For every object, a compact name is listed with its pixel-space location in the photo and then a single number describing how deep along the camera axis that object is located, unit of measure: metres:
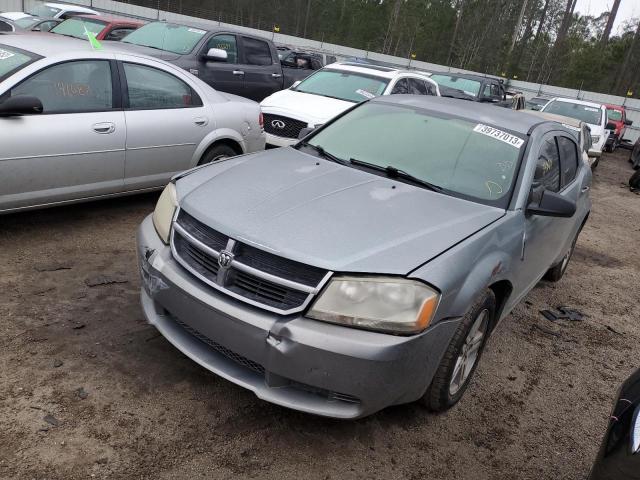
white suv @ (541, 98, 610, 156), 13.72
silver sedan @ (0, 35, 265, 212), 4.19
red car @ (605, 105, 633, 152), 19.23
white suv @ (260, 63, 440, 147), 7.80
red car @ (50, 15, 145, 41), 9.47
